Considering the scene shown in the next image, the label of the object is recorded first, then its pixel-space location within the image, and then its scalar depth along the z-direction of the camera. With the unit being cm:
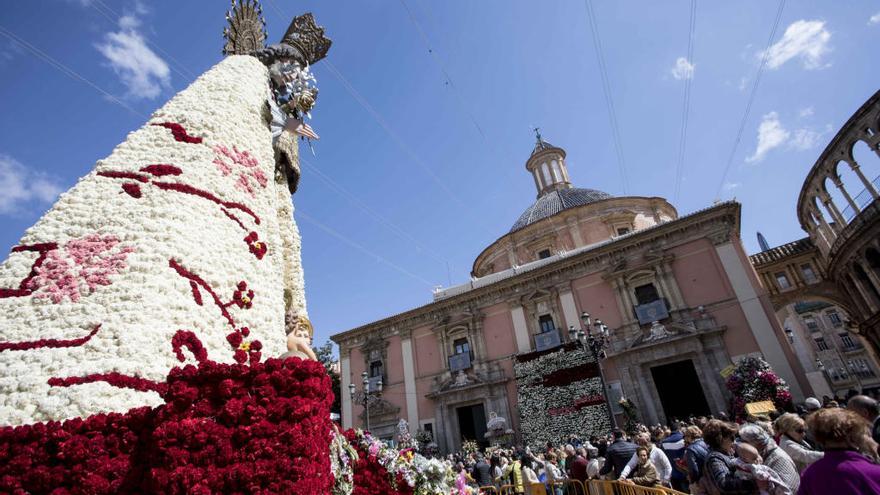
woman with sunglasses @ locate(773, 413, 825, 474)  378
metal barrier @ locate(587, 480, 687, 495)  351
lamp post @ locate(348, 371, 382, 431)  1942
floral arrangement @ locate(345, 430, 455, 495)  399
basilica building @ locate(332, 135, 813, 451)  1502
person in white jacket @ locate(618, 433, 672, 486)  506
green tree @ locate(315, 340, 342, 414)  2798
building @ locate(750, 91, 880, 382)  1686
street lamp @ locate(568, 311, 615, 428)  1125
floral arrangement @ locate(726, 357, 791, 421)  1259
